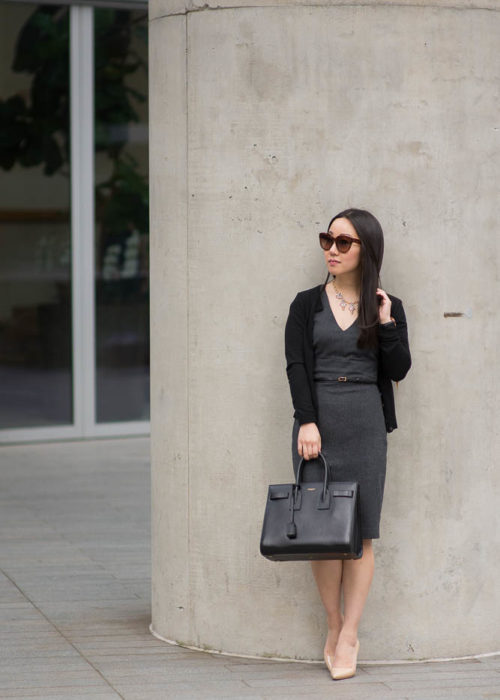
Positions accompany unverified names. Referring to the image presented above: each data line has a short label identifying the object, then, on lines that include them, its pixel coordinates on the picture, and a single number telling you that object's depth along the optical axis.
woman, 9.04
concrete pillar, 9.33
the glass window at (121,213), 20.89
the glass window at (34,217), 20.49
